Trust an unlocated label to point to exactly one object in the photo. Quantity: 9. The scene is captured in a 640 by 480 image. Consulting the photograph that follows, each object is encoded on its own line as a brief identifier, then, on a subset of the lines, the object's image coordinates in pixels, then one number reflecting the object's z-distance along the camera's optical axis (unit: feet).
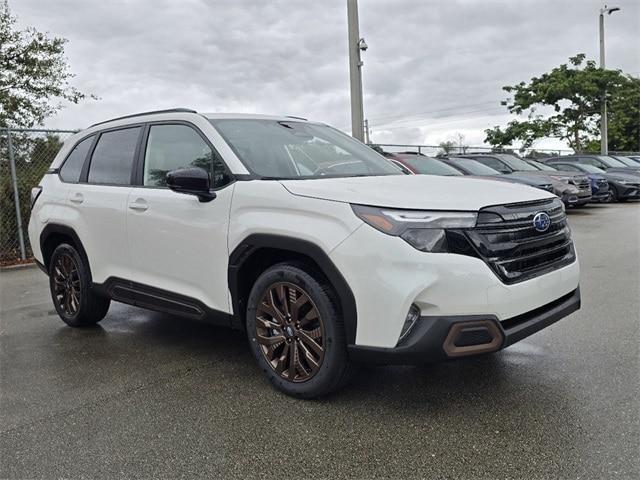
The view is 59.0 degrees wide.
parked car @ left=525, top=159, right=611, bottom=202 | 54.44
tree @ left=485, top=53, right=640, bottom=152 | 93.50
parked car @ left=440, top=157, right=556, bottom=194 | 41.73
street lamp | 84.79
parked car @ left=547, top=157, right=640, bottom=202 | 57.72
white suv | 9.41
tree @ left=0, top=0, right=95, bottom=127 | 43.62
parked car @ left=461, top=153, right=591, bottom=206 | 46.44
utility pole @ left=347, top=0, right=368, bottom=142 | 37.73
